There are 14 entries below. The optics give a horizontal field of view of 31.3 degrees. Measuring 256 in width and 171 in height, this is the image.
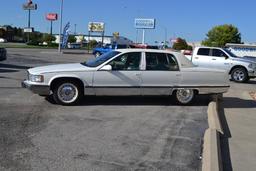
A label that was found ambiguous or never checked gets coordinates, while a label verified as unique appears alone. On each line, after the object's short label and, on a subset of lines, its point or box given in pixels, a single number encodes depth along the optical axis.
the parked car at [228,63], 23.61
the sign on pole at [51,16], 87.80
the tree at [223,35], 117.81
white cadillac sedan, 11.29
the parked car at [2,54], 22.45
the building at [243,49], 70.86
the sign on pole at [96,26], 95.88
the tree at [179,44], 97.38
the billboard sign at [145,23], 96.25
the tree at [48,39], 109.12
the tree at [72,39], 138.56
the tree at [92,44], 115.62
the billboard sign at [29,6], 108.74
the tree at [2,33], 117.16
